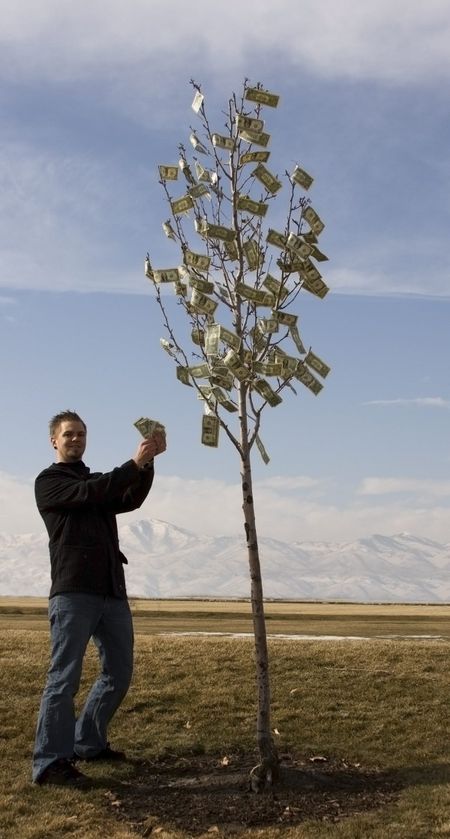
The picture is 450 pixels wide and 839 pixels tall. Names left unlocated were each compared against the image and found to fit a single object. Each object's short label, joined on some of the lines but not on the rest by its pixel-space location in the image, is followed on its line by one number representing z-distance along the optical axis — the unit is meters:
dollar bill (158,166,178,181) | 9.73
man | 8.52
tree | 8.97
